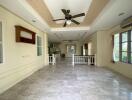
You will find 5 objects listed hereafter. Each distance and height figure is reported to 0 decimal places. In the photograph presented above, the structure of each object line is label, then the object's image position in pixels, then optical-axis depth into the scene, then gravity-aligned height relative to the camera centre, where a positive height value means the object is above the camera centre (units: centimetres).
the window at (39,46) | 528 +19
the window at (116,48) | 462 +1
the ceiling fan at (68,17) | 311 +134
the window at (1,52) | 246 -9
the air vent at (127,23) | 327 +112
